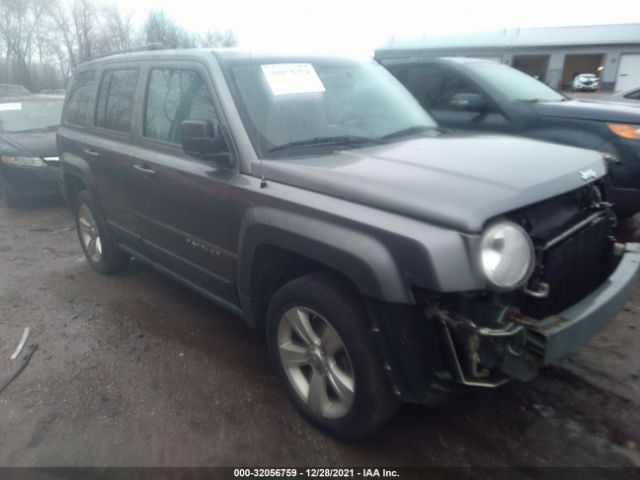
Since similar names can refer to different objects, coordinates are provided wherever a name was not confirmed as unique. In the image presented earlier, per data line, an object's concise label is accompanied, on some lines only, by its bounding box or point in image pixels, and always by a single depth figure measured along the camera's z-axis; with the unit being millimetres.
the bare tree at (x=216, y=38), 21355
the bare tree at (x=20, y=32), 29297
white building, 36719
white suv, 33750
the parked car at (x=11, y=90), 20531
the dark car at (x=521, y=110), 4625
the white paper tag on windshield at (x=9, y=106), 8414
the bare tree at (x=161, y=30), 23461
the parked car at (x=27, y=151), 7676
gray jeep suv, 2021
